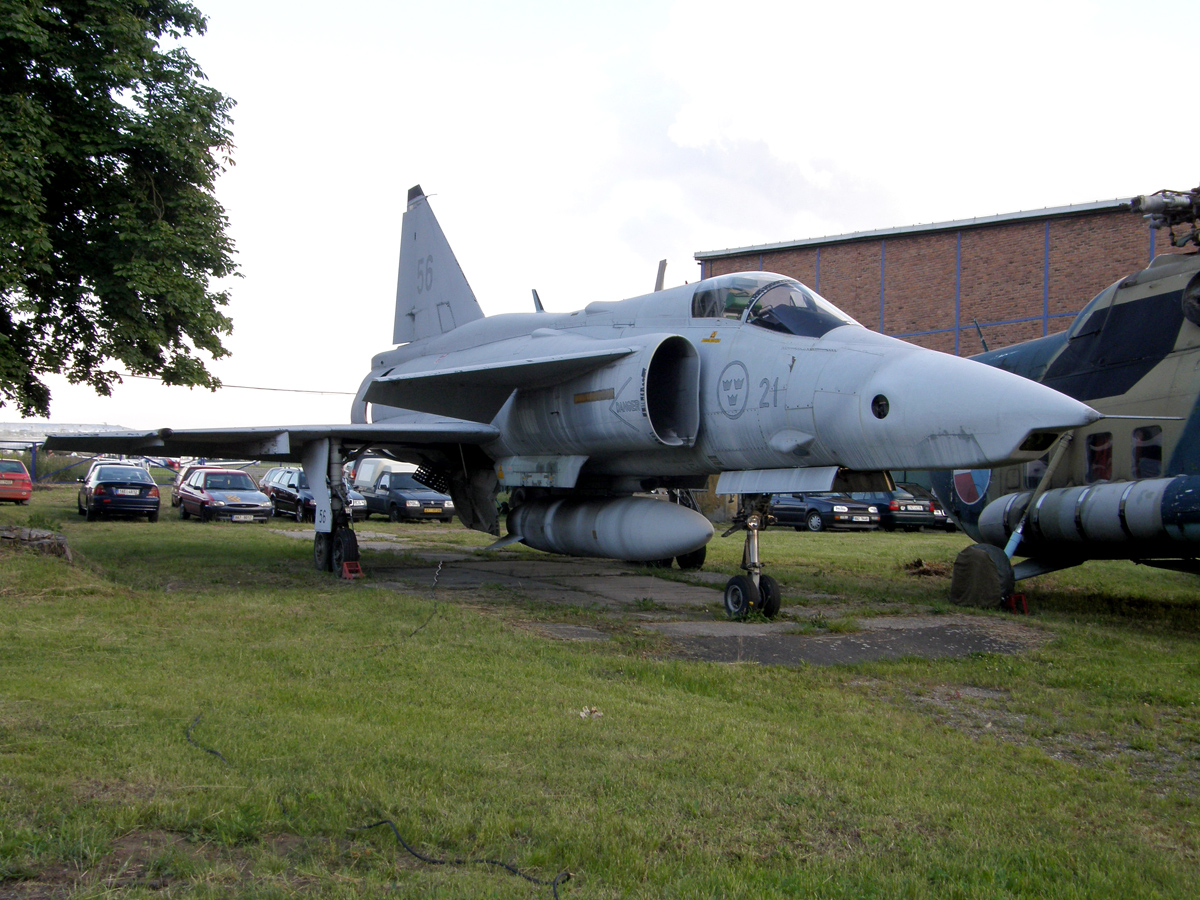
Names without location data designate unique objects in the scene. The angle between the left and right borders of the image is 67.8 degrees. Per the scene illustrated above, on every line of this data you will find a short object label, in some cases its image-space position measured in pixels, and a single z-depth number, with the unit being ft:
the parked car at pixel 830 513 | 81.00
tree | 39.24
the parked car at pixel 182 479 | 86.94
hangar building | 89.20
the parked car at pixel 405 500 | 82.28
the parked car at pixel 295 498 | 84.07
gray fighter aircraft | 23.63
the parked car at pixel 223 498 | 78.12
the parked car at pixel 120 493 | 75.36
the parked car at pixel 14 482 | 87.45
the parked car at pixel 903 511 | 81.35
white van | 87.35
